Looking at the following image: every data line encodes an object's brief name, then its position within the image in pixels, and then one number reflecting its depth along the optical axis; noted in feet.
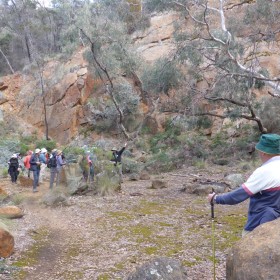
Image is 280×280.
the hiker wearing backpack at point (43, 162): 38.55
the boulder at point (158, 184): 34.35
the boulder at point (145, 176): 41.35
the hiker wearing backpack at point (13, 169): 39.60
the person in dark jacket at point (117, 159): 38.39
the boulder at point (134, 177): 40.42
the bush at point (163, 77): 45.79
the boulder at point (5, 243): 15.54
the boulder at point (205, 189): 29.71
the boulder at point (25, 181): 38.27
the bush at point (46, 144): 62.30
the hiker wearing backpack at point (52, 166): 34.51
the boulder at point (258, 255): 7.40
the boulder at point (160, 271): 10.31
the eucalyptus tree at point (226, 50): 39.89
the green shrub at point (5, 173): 44.07
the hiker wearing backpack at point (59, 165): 35.40
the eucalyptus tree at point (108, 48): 56.56
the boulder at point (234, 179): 32.16
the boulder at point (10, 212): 22.86
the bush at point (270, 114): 49.28
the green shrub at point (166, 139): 57.63
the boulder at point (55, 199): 27.36
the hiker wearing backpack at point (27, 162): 37.23
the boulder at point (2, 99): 80.38
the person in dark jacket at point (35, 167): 33.71
